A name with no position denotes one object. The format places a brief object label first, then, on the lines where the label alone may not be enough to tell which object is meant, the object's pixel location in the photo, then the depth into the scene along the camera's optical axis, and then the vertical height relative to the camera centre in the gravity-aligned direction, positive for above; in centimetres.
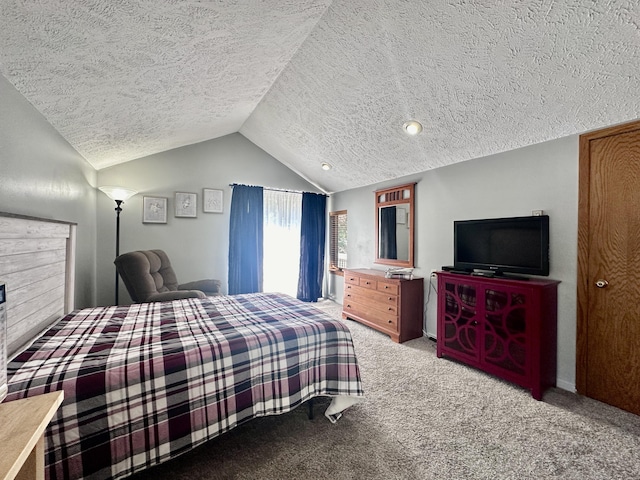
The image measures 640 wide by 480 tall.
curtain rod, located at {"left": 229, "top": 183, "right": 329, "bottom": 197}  440 +87
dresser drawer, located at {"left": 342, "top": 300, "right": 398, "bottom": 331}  331 -95
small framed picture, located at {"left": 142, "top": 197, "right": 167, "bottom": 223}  379 +40
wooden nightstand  63 -50
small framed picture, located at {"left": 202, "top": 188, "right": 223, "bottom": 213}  418 +59
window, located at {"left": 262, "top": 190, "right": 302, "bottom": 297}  480 -1
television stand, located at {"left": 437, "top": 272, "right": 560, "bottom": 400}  214 -72
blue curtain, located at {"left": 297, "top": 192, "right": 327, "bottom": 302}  504 -10
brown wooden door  193 -17
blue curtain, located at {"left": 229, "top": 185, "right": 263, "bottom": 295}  436 +0
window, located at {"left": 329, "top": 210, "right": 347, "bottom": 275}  496 +0
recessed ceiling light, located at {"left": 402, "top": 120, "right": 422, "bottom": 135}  265 +110
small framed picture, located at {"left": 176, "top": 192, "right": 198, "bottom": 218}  399 +50
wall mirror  361 +22
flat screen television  231 -2
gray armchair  275 -41
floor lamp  314 +50
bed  112 -67
